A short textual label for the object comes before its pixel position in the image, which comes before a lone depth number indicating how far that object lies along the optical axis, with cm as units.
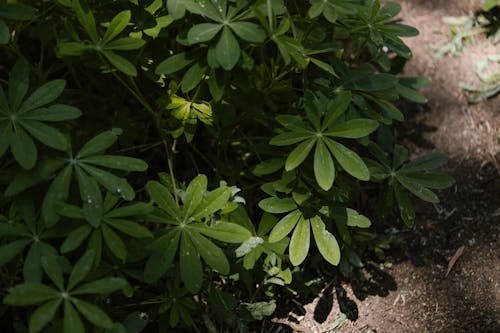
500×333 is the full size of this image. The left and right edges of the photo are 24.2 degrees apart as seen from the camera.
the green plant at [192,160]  95
